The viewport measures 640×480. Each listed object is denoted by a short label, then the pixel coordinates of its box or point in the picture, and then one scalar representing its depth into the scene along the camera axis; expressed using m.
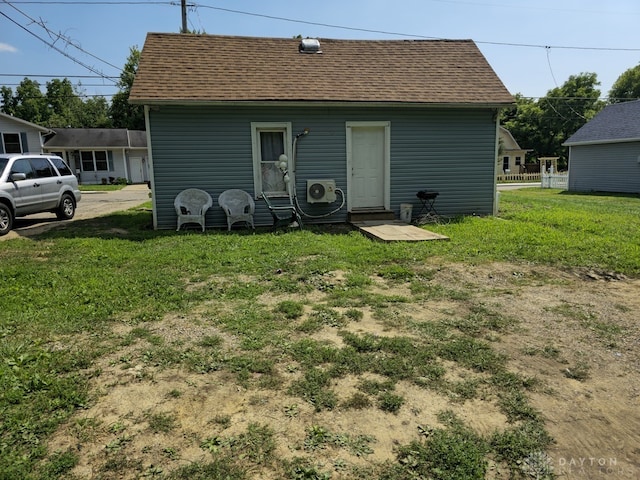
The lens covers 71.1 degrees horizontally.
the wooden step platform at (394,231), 7.89
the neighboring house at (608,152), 19.62
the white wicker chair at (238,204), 9.50
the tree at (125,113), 44.41
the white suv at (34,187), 9.25
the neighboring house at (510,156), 42.92
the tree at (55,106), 50.88
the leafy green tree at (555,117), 46.06
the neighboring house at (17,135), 21.61
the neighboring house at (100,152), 31.12
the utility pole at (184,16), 18.14
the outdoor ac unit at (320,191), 9.86
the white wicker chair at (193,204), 9.34
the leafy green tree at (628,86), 48.22
